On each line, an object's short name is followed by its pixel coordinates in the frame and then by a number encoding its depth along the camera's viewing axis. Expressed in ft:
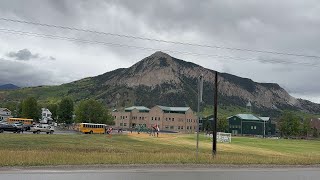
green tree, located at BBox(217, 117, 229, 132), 556.51
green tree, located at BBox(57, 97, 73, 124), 475.72
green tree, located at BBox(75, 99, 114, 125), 445.37
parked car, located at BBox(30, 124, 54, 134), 253.03
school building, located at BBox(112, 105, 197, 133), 610.65
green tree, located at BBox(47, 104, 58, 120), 609.13
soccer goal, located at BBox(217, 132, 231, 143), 246.06
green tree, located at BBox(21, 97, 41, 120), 476.95
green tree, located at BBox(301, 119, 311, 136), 537.61
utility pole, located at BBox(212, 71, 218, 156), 97.74
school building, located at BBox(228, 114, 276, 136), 593.01
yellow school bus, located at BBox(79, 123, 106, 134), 303.60
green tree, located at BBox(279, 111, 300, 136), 510.99
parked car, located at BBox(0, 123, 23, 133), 236.84
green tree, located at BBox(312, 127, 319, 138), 576.16
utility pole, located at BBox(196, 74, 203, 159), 72.71
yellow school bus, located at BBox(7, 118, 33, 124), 341.41
